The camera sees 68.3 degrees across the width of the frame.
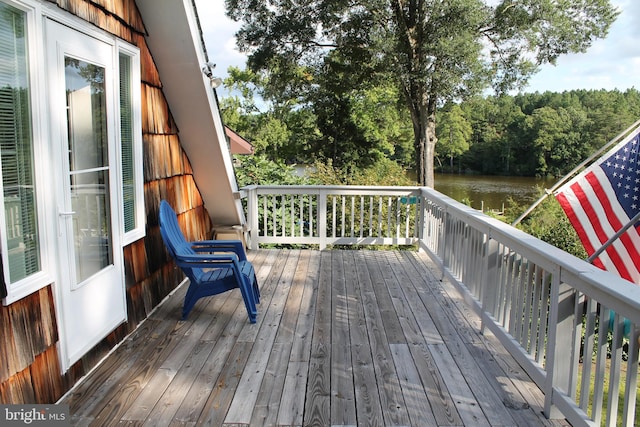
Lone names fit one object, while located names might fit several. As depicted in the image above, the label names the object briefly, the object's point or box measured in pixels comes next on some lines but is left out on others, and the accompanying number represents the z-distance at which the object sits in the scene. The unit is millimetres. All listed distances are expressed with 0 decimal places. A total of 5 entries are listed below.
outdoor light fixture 3932
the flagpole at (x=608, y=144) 4184
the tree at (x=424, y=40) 10648
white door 2463
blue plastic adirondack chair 3508
